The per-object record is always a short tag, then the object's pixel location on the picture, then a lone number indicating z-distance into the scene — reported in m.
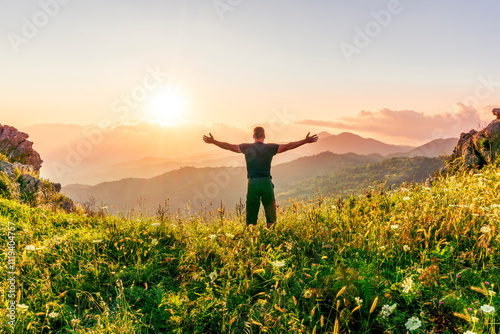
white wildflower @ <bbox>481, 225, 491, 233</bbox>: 4.47
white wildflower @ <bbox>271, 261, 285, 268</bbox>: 4.06
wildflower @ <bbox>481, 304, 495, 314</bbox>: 2.96
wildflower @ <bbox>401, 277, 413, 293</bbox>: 3.66
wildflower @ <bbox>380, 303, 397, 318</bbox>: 3.35
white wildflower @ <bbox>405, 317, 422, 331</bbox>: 3.18
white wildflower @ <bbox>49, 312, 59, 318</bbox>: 3.82
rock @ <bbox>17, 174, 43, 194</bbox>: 10.74
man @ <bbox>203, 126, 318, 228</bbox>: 7.36
